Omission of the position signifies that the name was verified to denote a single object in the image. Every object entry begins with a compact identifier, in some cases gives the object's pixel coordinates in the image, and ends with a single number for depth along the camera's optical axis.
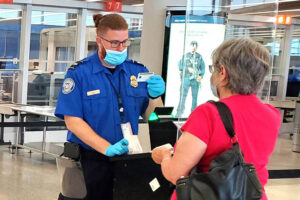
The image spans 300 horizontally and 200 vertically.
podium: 2.37
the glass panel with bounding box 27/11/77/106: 10.50
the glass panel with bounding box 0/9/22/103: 10.13
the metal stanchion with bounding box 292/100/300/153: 9.25
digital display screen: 5.18
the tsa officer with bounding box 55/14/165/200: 2.33
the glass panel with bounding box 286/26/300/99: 13.84
